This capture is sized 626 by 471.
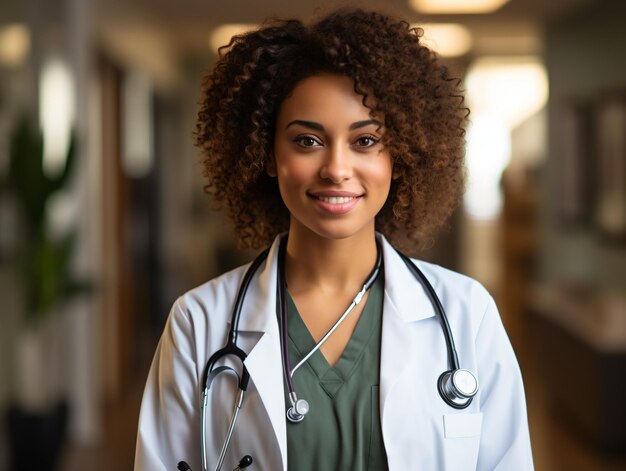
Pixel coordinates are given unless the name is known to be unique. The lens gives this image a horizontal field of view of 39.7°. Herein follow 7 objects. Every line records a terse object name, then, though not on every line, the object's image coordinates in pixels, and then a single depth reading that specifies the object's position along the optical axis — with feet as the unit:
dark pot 12.37
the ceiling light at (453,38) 21.70
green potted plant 11.93
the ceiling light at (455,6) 18.13
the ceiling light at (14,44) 12.26
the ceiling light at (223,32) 21.15
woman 3.64
